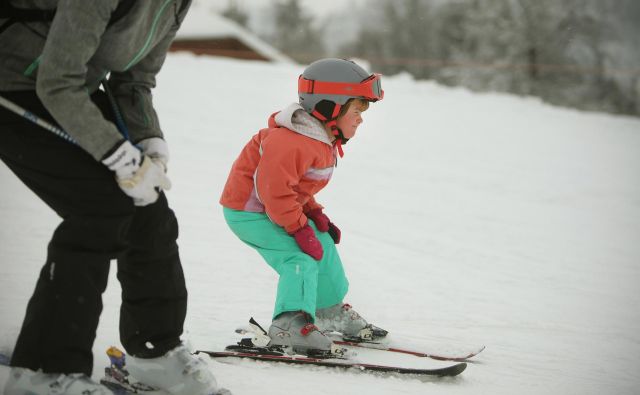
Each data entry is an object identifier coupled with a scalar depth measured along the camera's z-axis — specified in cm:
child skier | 729
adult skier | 643
